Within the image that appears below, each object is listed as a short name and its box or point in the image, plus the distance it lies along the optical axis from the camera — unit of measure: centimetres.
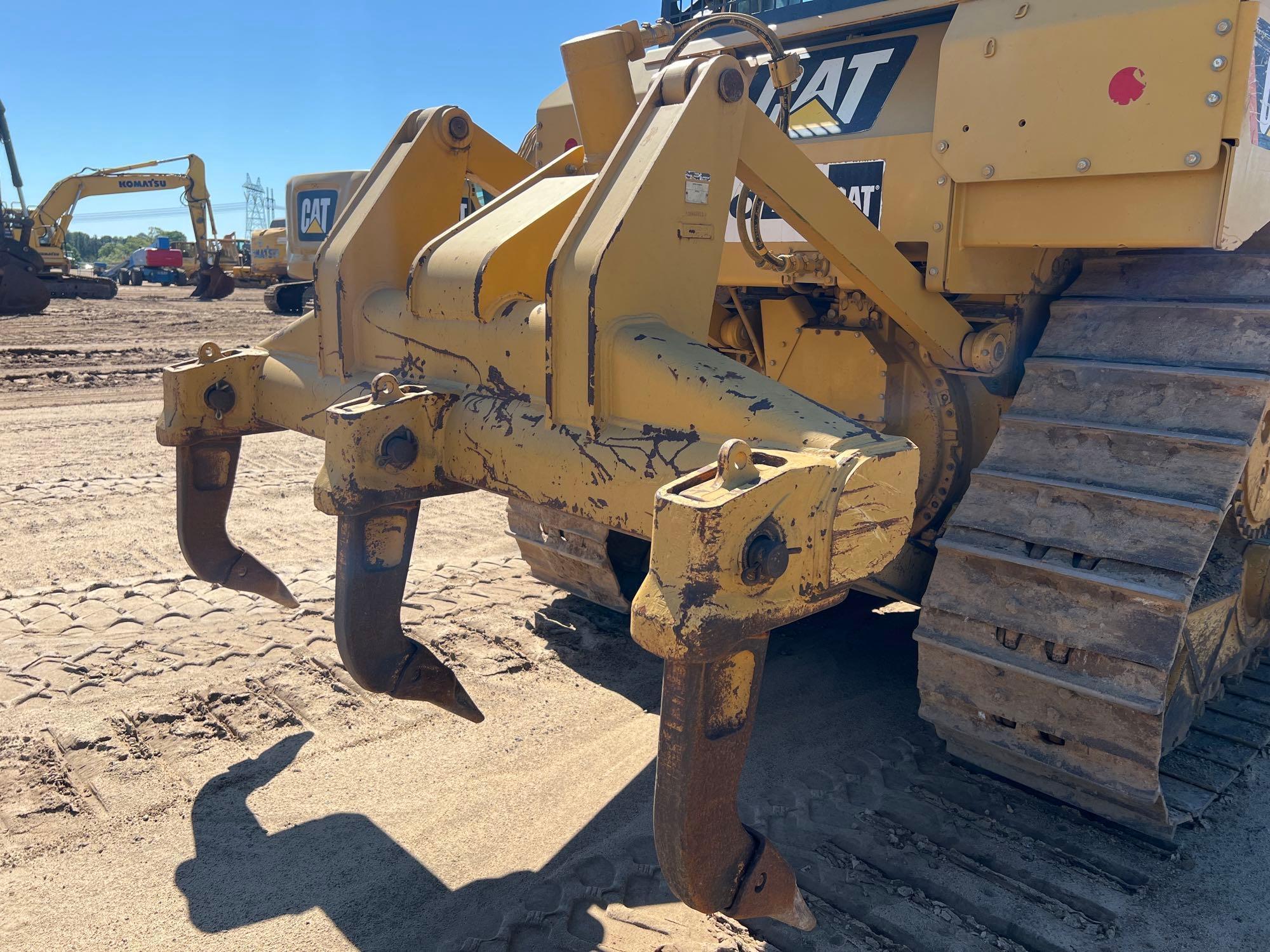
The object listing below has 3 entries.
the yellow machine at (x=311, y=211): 1485
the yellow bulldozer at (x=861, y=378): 196
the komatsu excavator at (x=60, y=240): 1986
